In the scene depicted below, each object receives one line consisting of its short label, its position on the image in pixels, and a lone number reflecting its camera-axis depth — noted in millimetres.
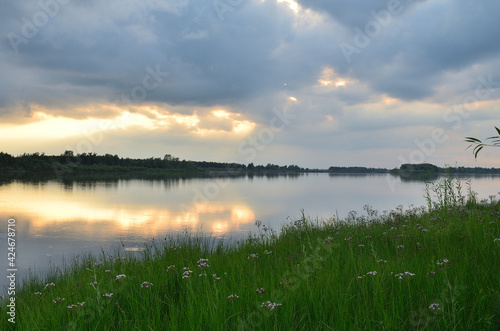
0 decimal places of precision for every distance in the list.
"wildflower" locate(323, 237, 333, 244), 6839
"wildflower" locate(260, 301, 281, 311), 3351
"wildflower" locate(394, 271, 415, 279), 3943
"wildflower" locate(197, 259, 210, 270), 4789
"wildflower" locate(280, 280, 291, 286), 4171
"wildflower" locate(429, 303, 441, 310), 3312
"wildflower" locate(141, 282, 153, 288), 4497
